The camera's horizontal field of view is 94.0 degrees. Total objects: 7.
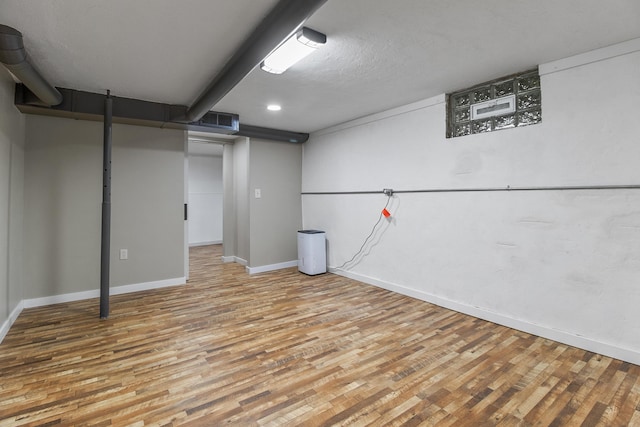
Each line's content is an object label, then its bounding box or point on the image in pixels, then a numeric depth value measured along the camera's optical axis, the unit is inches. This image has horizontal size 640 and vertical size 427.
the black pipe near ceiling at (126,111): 118.2
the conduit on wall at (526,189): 86.0
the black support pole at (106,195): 119.7
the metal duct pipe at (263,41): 62.9
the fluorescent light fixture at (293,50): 78.4
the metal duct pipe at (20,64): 75.1
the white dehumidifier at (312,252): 181.6
